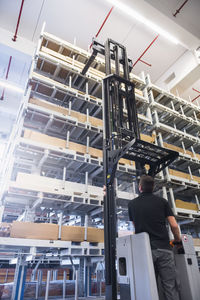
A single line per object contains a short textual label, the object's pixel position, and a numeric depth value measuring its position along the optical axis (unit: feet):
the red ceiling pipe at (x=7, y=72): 29.31
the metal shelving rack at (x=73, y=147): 14.25
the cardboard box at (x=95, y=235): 14.38
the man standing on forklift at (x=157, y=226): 7.09
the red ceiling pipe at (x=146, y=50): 29.82
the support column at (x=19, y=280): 12.23
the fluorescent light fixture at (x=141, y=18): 20.35
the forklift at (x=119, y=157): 7.30
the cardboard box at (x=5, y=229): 12.47
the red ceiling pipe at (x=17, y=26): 25.12
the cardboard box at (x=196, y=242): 19.22
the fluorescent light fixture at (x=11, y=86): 30.02
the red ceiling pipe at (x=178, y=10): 20.80
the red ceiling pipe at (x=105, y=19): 26.58
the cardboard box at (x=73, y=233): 13.54
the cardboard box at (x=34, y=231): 12.24
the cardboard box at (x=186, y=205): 20.40
